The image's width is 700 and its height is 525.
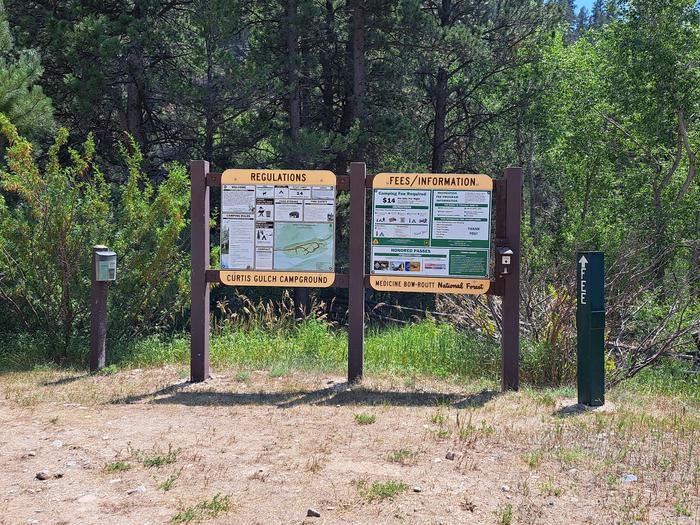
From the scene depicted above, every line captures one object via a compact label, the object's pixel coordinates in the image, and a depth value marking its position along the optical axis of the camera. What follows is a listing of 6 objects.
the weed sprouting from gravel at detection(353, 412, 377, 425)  6.09
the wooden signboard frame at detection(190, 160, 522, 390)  7.38
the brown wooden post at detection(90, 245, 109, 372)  8.27
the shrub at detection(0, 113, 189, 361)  9.00
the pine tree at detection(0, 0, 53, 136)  10.66
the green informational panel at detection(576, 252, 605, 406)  6.59
